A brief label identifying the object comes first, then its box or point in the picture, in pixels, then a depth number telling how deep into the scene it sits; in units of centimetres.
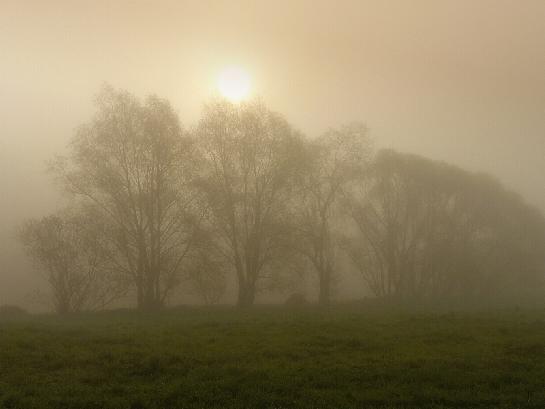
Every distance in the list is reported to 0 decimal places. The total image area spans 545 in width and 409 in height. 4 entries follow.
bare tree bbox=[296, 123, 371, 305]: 4472
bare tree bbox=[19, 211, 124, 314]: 4075
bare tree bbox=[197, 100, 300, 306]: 4088
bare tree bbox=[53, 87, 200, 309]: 3884
